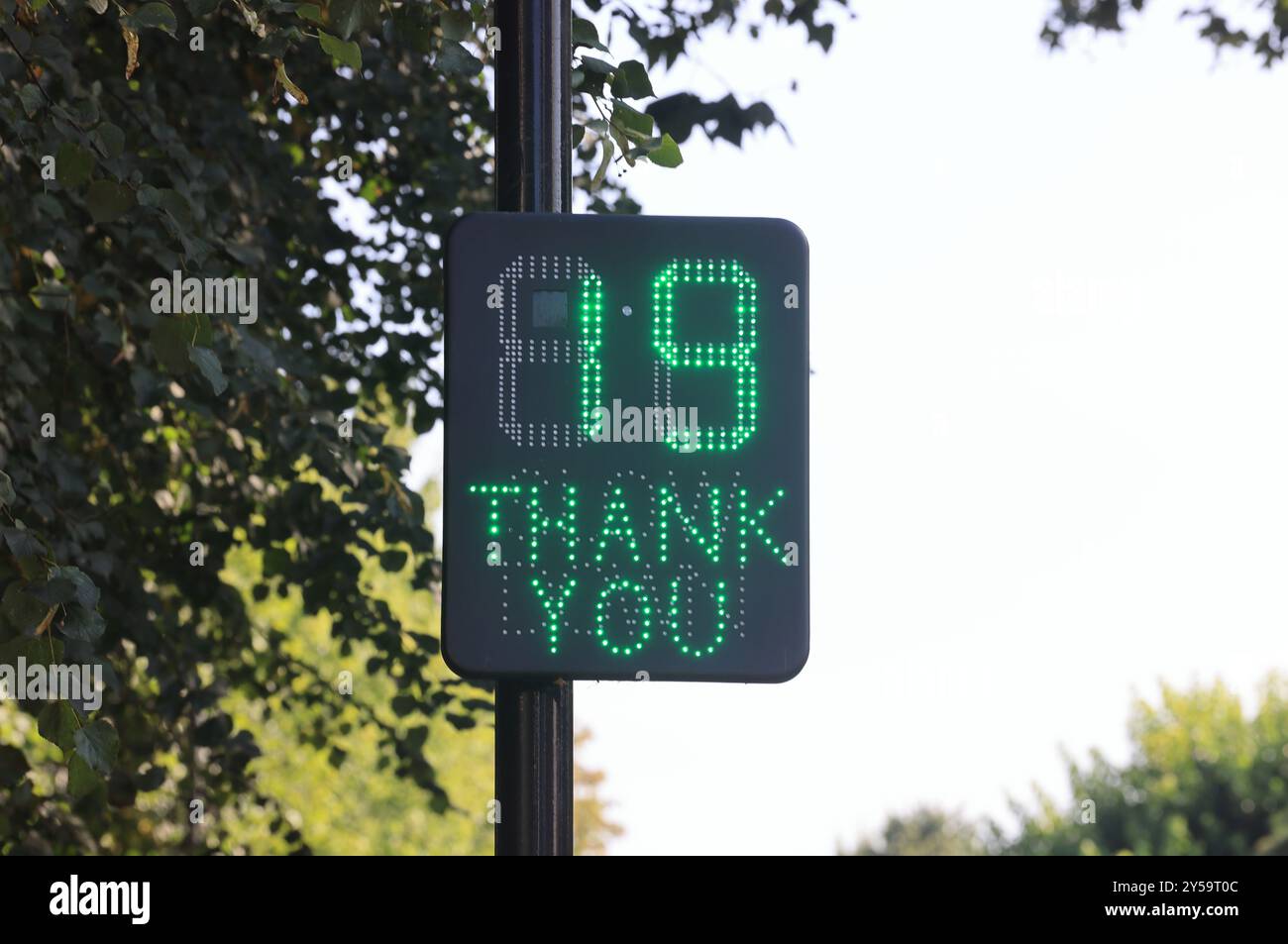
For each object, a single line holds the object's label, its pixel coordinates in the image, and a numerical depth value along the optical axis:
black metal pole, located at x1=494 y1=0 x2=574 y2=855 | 6.02
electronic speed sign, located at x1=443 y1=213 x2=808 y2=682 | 5.52
